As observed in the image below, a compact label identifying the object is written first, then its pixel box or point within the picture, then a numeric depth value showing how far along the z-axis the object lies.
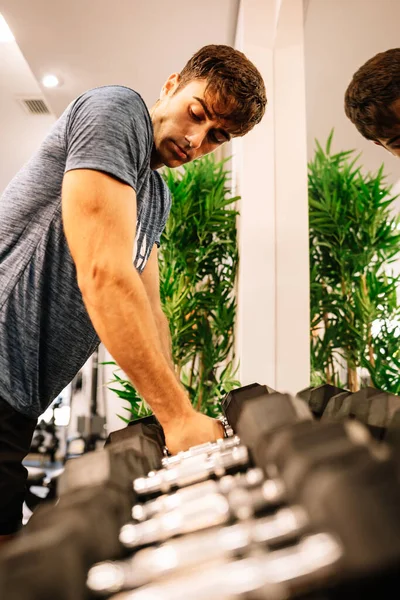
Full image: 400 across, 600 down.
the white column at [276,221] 1.98
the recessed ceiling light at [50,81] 3.41
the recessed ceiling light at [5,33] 3.12
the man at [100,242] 0.72
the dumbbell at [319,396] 0.67
